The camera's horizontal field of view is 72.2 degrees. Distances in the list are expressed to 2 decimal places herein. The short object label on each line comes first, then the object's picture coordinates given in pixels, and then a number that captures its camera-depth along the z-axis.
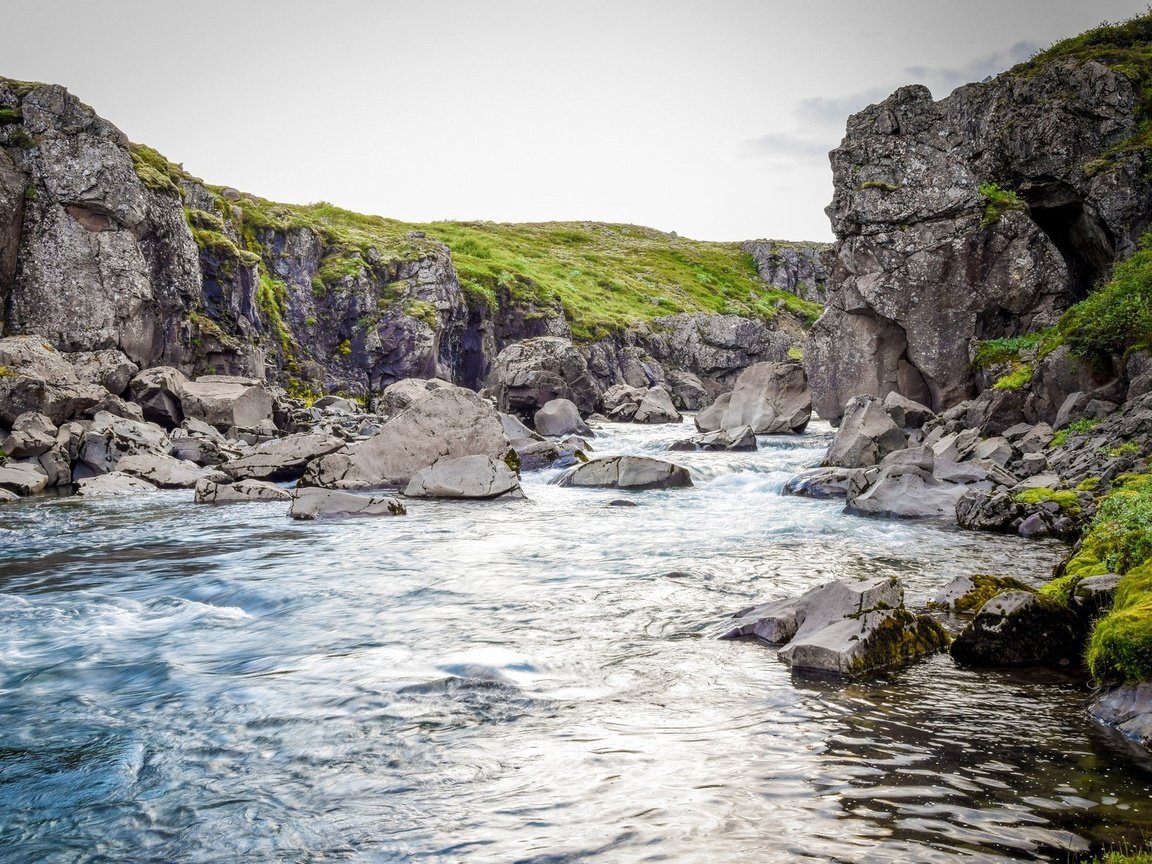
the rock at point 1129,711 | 5.25
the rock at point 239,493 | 19.25
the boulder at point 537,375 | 41.12
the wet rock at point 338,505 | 17.20
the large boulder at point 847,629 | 7.08
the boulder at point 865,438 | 22.88
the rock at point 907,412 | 27.97
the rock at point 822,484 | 19.66
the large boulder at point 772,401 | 34.53
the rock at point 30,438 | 20.70
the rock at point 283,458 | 21.97
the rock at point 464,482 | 20.19
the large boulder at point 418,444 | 20.92
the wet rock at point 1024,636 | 7.11
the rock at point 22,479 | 19.14
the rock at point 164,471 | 21.20
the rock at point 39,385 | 21.56
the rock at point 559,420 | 36.38
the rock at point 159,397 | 27.72
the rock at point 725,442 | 29.34
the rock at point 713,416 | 36.45
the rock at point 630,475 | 22.28
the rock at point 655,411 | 43.56
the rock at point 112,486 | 19.56
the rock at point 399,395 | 36.31
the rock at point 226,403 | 28.44
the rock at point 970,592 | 8.78
